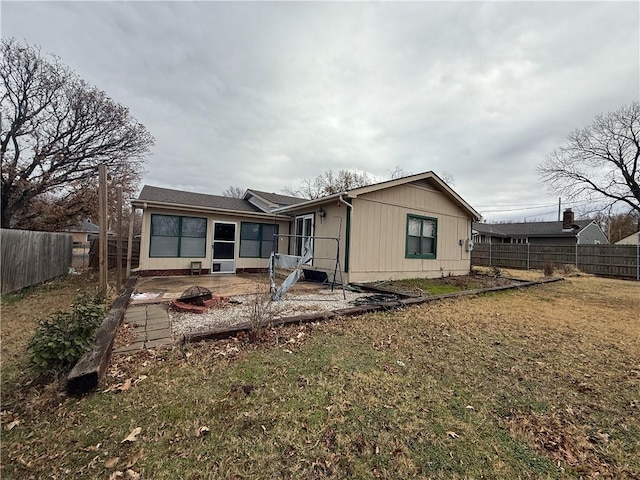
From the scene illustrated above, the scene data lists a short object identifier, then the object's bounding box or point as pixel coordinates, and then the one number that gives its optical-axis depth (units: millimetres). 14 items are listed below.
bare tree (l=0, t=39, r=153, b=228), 12508
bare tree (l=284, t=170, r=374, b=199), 25703
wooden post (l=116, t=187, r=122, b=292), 6308
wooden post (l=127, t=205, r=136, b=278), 8295
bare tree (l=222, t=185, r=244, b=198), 39188
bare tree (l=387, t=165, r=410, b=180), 26938
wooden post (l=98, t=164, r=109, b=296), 5051
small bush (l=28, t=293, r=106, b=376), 2536
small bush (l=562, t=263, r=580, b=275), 13506
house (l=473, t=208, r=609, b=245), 22922
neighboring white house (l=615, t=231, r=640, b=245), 32375
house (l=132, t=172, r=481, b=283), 8195
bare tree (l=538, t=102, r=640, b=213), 18141
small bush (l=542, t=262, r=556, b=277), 11570
